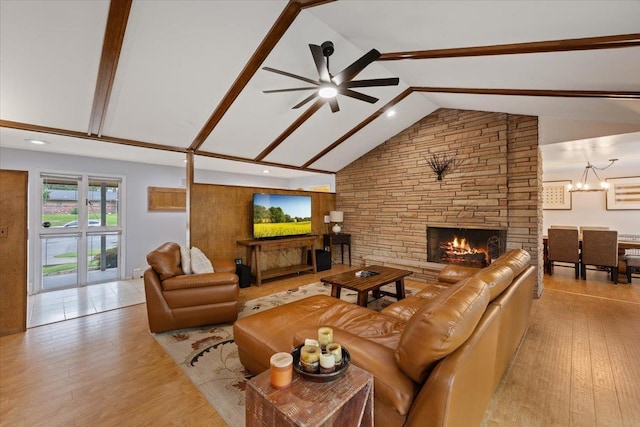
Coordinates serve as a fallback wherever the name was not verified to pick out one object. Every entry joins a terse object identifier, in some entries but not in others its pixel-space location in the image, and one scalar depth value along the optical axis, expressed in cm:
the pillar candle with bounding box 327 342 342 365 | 116
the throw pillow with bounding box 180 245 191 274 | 305
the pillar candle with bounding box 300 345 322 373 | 112
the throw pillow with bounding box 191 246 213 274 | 306
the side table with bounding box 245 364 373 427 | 94
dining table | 449
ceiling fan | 243
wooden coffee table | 303
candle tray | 109
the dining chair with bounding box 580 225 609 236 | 639
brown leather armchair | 274
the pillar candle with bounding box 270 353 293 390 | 106
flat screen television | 495
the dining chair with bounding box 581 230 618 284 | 446
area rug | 178
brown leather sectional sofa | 110
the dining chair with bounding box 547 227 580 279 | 483
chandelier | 609
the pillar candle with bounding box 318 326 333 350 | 127
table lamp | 625
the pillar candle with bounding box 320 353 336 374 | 111
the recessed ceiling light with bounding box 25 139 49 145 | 389
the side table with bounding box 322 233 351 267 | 617
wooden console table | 468
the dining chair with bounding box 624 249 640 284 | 441
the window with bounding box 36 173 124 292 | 465
